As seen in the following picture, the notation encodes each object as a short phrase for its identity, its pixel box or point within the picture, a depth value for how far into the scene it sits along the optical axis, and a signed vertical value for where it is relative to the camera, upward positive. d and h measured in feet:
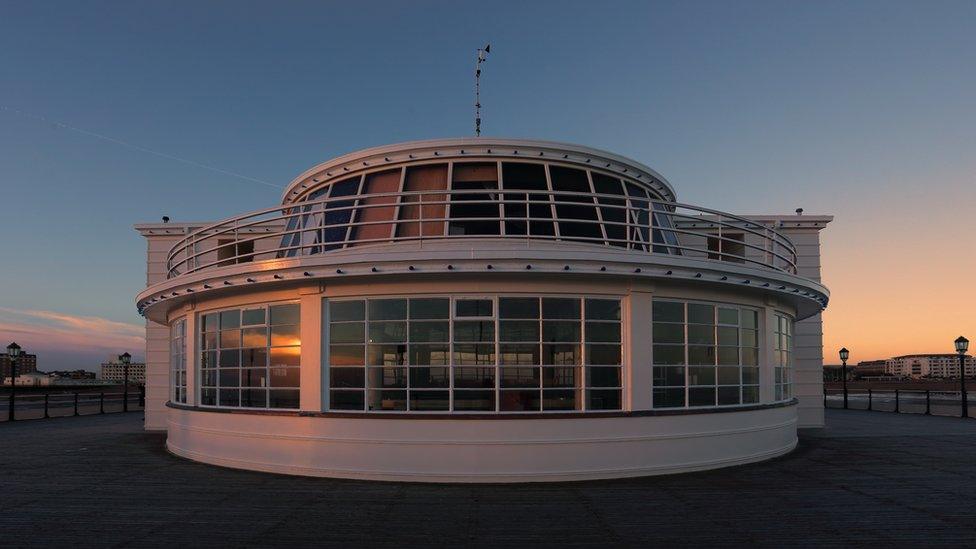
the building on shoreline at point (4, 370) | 574.56 -41.18
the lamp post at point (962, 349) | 84.69 -3.73
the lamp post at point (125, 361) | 104.78 -6.11
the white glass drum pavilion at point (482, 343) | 38.01 -1.35
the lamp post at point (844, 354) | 108.20 -5.54
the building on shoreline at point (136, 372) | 611.06 -46.39
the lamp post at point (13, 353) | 90.07 -3.97
